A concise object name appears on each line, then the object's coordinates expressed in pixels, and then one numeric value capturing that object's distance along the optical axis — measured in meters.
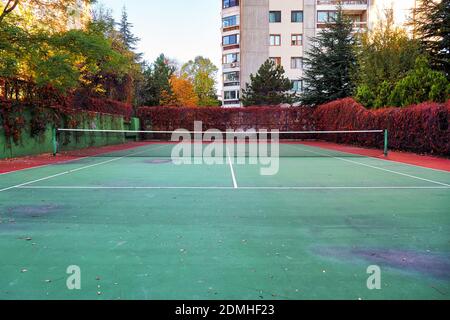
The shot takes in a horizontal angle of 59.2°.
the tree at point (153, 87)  47.03
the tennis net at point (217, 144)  19.00
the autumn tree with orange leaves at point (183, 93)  53.58
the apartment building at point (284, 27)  48.00
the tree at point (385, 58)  25.89
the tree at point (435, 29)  25.80
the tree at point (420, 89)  19.00
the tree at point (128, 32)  53.50
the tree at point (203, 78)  59.44
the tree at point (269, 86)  42.75
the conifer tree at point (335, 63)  32.28
